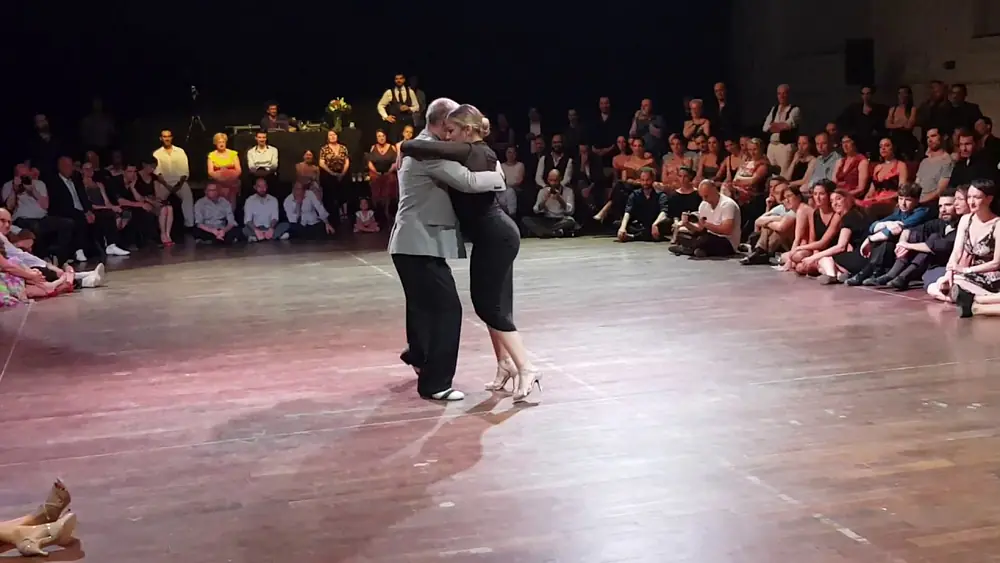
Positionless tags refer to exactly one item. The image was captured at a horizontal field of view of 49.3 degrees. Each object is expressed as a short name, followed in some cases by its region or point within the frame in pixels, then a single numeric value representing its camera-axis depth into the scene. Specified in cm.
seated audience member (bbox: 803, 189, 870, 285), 758
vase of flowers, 1340
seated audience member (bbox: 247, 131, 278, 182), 1262
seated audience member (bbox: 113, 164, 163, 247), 1159
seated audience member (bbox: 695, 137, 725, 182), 1127
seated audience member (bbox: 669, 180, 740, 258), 928
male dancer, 434
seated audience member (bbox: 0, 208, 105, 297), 794
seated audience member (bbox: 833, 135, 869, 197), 957
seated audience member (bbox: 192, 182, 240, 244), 1188
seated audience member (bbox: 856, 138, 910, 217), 906
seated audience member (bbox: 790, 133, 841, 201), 988
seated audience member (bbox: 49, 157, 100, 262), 1060
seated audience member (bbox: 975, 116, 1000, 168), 864
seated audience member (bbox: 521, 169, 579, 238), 1162
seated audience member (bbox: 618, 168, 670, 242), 1088
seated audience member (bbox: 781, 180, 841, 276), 796
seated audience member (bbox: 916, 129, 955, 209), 883
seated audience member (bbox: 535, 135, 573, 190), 1249
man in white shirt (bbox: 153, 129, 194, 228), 1224
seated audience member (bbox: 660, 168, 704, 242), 1077
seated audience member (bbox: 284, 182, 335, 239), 1241
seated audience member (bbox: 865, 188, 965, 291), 708
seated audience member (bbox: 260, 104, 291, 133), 1312
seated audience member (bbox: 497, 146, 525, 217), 1258
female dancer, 429
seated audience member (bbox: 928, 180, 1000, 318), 627
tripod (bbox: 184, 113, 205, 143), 1359
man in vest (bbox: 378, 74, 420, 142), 1334
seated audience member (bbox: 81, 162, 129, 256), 1116
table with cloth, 1295
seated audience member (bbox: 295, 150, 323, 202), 1271
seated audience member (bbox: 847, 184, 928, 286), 738
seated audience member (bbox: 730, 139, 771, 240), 1028
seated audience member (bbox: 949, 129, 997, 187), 848
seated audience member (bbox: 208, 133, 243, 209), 1234
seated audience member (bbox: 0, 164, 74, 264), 1030
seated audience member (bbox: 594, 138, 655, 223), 1198
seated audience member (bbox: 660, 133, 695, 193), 1142
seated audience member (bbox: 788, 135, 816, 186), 1042
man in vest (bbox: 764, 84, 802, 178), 1073
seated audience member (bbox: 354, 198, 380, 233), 1251
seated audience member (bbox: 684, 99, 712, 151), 1173
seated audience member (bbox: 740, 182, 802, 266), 866
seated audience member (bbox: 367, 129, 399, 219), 1290
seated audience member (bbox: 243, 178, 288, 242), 1201
